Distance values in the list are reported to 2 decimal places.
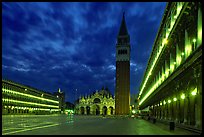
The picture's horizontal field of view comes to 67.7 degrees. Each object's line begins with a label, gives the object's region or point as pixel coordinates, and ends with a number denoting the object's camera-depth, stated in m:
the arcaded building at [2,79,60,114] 67.59
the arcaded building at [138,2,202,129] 13.95
